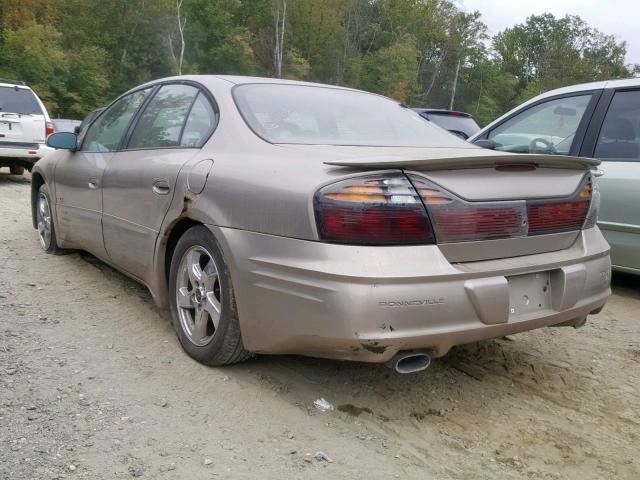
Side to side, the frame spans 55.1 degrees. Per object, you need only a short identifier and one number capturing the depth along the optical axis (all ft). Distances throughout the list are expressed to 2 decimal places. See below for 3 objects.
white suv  34.35
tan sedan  8.04
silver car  15.53
